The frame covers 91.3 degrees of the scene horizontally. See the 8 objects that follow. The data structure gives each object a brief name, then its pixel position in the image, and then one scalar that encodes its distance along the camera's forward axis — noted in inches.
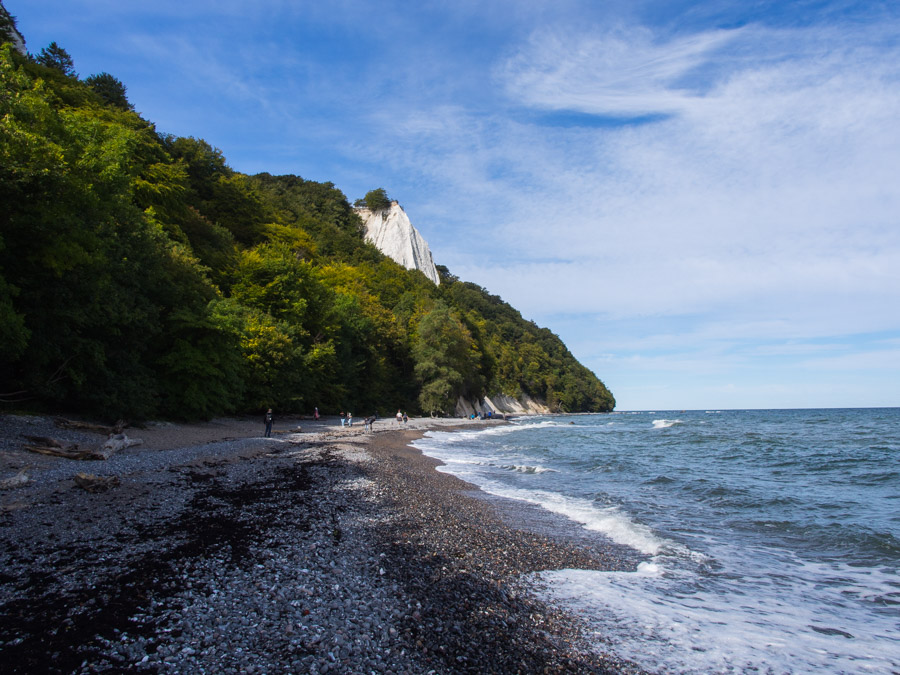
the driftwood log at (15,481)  360.2
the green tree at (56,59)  1786.0
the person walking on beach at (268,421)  895.7
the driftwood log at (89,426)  611.8
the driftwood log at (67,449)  483.2
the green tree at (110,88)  1962.4
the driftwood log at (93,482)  377.7
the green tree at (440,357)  2283.5
